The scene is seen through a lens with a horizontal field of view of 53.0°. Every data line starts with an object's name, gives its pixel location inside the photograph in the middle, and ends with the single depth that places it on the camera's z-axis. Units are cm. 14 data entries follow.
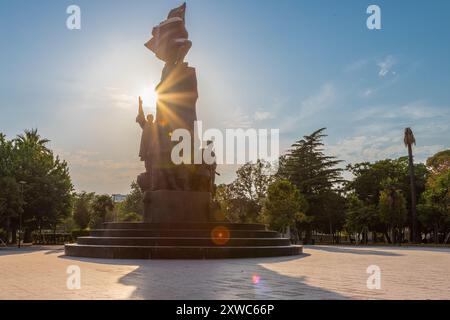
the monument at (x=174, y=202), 1669
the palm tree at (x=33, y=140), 5041
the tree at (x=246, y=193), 5775
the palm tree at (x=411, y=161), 4625
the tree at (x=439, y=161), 5959
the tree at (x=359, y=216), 5078
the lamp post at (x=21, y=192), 3874
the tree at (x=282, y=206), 4641
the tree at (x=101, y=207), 6800
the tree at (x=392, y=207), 4628
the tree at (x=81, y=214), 7656
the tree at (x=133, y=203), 8650
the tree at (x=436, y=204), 4387
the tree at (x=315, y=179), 5519
